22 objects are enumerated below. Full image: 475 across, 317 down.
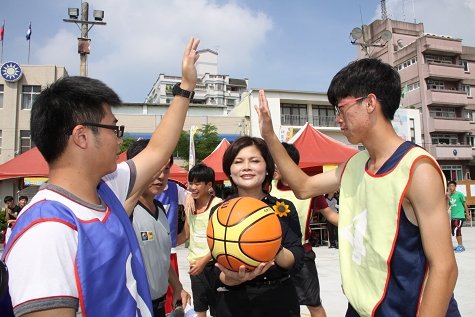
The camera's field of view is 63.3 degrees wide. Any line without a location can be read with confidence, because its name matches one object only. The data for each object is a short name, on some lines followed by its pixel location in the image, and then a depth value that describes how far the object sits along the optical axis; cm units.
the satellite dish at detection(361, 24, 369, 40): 4400
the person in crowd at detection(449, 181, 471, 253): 1119
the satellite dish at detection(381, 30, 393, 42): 2262
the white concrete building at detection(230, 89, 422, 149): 3238
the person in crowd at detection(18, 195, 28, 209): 1246
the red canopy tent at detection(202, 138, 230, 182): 1177
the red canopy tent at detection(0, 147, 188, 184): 936
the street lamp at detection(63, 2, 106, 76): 1592
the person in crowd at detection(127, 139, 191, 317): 278
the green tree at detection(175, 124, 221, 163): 2828
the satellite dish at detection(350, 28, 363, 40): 2141
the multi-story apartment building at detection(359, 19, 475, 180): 3644
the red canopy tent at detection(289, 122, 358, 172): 1004
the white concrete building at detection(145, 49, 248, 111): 6494
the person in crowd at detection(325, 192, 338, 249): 1280
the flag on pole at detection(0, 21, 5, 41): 3082
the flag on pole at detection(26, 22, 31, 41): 3172
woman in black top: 240
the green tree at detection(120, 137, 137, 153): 2614
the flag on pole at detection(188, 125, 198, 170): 1220
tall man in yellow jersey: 169
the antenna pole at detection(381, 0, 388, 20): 4441
